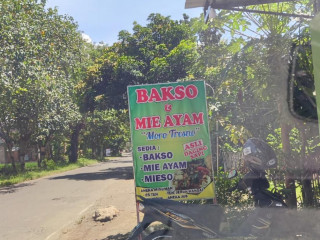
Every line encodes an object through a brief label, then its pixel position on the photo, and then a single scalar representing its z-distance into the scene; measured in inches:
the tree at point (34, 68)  388.2
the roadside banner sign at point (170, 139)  155.5
